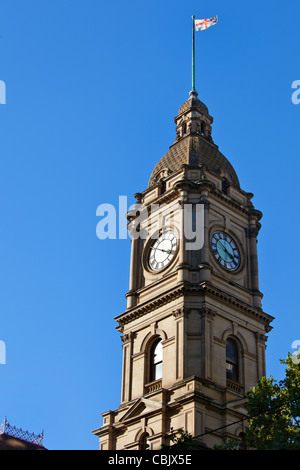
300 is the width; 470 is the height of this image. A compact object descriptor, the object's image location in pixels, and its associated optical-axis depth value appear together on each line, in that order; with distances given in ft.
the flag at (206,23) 228.43
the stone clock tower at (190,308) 167.02
